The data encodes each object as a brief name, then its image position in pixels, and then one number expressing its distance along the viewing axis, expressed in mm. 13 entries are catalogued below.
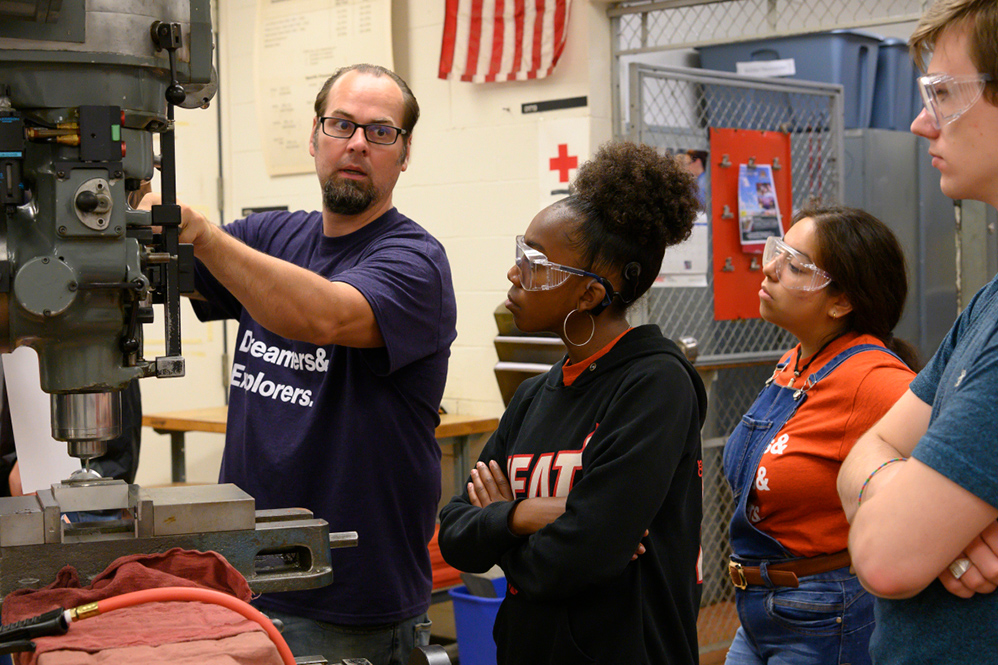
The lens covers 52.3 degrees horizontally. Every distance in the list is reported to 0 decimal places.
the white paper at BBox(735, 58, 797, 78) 4285
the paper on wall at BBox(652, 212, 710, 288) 3575
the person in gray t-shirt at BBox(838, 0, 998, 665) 1035
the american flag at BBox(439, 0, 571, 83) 3803
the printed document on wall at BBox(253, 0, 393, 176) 4520
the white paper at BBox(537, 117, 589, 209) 3768
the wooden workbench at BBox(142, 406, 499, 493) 3777
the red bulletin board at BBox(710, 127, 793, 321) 3678
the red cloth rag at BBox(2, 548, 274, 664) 977
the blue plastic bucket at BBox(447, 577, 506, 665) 3152
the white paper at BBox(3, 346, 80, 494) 2186
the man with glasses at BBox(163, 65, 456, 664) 1812
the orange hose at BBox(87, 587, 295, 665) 1039
